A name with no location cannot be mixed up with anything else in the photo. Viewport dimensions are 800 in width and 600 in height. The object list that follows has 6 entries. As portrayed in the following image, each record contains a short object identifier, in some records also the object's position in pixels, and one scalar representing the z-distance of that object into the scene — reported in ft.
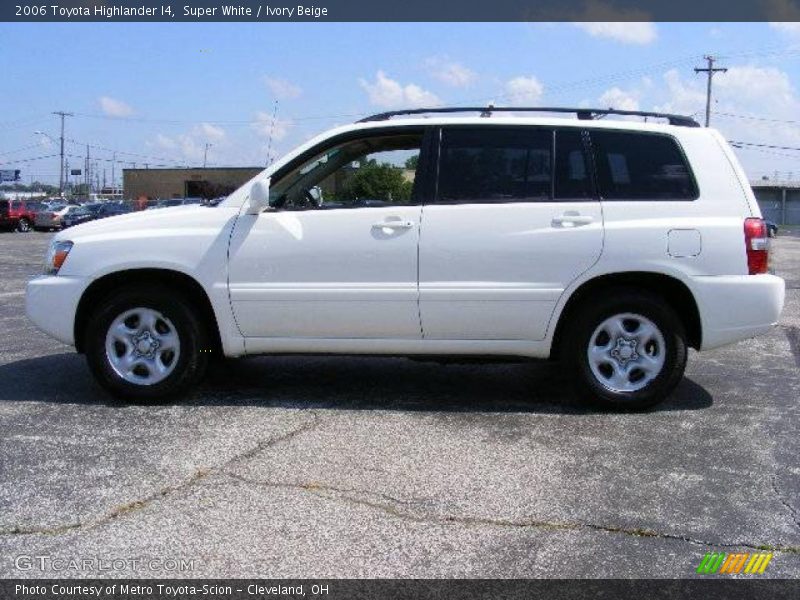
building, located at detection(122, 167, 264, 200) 249.75
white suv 17.93
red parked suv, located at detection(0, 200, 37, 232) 127.13
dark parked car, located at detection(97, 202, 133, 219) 139.03
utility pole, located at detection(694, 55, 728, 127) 198.08
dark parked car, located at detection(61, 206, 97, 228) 135.71
